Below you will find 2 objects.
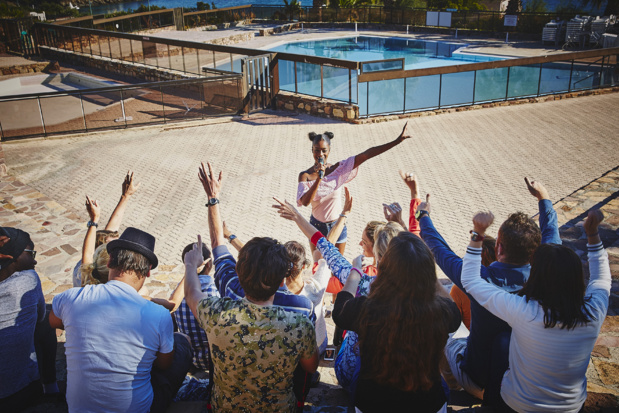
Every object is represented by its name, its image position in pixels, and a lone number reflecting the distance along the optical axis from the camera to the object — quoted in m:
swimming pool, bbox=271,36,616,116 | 14.10
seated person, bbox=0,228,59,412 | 3.26
